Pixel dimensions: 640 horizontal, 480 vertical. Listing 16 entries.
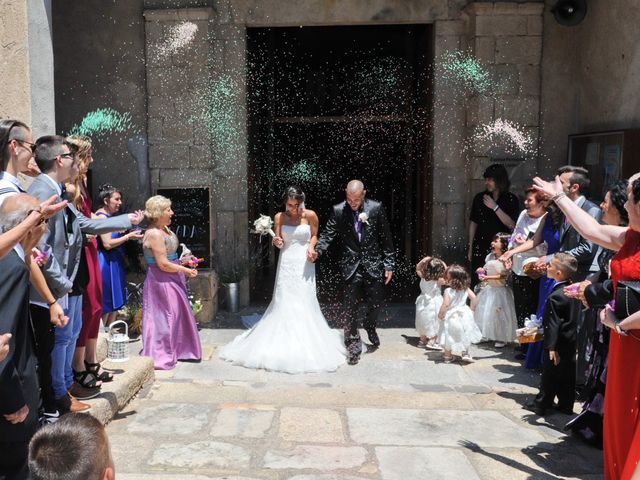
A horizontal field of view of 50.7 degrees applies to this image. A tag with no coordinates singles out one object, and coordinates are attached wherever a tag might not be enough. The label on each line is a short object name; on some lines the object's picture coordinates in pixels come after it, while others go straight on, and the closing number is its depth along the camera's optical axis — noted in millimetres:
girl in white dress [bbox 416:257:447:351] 7281
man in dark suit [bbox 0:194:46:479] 2836
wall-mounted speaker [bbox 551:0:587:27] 8484
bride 6848
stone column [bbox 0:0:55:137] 6031
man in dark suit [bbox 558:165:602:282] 5715
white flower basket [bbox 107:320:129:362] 5805
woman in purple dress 6527
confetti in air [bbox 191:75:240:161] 8906
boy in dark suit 5082
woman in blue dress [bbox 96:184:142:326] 6957
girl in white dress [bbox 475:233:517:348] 7320
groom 7078
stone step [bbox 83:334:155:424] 4896
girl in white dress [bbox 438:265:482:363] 6711
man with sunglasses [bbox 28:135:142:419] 4020
